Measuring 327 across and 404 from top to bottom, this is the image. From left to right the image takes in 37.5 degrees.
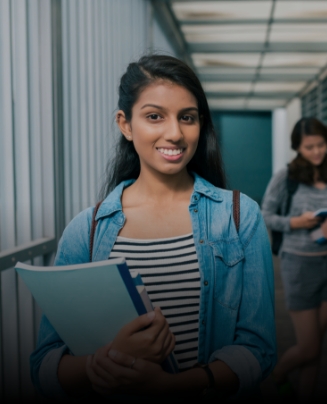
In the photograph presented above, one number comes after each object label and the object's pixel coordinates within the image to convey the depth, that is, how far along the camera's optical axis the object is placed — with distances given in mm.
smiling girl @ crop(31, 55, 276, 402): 1213
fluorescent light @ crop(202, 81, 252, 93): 11459
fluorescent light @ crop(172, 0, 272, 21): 5848
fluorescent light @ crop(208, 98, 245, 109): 14055
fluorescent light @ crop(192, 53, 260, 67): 8594
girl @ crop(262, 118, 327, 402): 2949
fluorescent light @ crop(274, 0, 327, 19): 5790
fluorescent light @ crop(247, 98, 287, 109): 14314
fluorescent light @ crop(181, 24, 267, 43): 6824
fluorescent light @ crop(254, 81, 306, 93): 11500
